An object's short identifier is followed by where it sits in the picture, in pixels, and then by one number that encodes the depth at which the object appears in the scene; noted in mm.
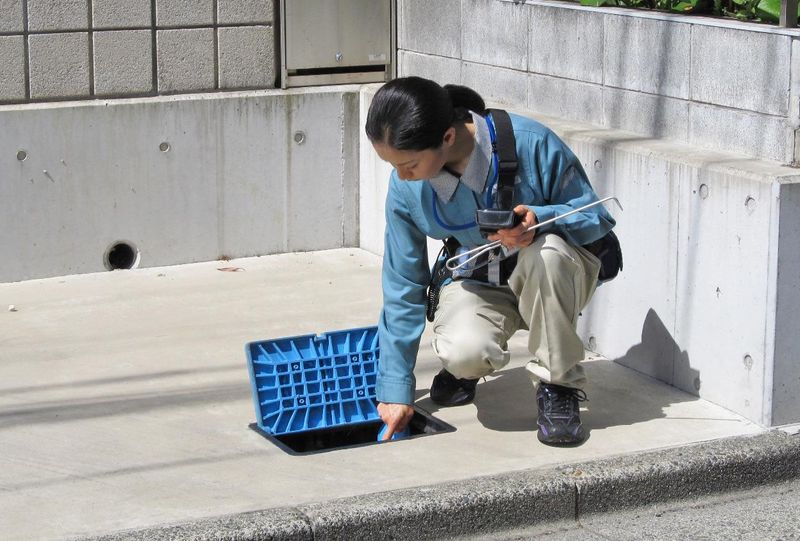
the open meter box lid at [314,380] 4262
